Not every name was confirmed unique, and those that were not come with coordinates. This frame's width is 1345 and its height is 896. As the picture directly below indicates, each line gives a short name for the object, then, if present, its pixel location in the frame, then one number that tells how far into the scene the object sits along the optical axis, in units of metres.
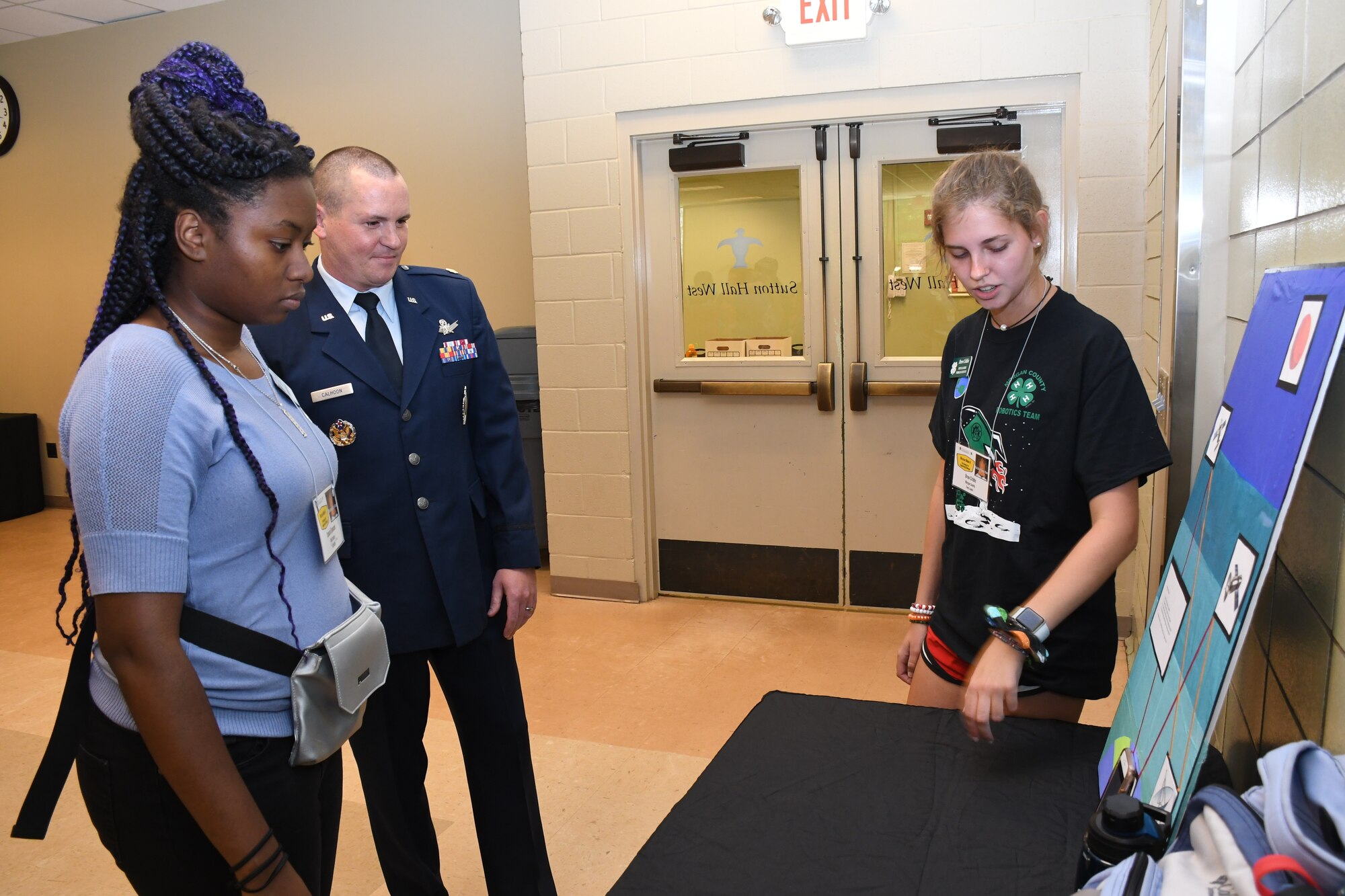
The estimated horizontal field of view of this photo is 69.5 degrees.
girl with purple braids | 1.07
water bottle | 0.84
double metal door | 3.92
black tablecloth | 1.02
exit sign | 3.63
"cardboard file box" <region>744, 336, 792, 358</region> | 4.16
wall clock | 6.23
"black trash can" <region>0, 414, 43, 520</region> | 6.28
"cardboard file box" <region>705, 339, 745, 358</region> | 4.22
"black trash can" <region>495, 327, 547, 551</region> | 4.80
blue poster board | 0.83
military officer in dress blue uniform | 1.77
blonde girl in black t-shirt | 1.32
